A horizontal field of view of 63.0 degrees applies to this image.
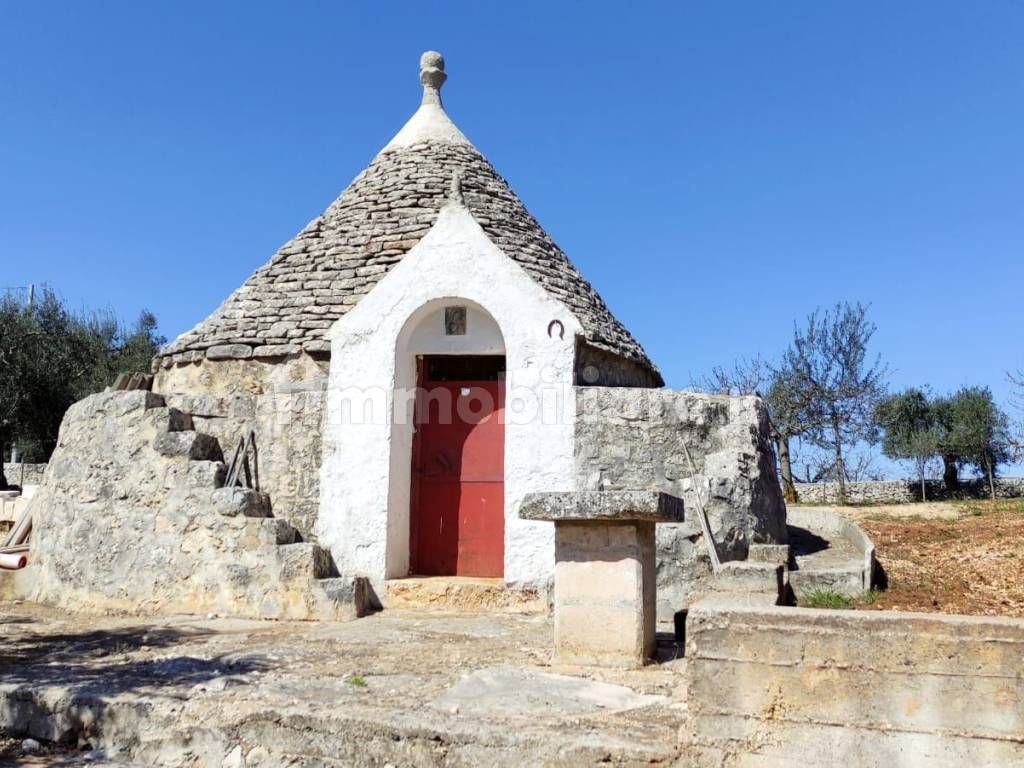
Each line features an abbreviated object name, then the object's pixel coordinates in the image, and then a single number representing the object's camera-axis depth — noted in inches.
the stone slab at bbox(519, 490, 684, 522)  191.5
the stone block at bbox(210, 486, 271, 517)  312.3
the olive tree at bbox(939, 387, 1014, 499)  1058.7
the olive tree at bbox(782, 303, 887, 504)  1053.8
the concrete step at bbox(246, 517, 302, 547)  307.0
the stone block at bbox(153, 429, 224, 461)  328.8
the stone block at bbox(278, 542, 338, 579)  301.9
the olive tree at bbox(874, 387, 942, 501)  1050.1
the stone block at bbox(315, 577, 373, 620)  297.1
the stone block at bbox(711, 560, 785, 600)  236.7
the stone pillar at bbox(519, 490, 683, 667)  197.0
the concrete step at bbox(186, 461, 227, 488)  321.1
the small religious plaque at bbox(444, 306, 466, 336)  357.4
